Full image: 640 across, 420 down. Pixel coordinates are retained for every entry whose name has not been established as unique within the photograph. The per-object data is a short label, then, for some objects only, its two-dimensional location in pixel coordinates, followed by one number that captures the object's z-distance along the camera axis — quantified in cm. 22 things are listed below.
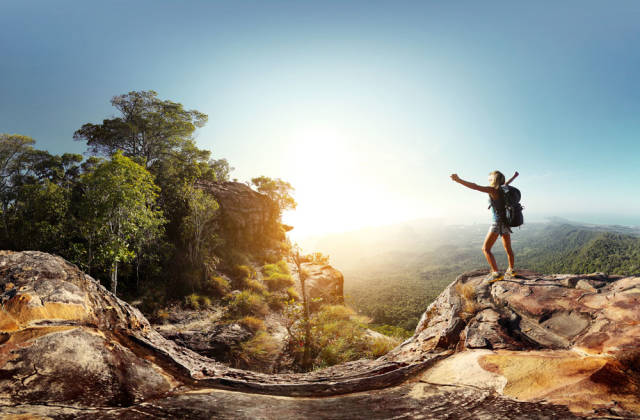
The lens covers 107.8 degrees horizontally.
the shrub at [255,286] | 1767
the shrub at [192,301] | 1440
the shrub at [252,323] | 1235
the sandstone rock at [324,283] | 1984
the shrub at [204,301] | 1481
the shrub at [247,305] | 1445
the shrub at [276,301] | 1627
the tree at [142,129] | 2445
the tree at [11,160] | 2139
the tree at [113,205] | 1002
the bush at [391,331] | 1415
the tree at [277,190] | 3170
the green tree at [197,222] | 1755
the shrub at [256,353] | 912
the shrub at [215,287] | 1628
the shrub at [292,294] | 1799
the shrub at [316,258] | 2722
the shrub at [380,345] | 896
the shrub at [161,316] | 1271
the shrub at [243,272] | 1919
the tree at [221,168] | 3459
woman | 525
